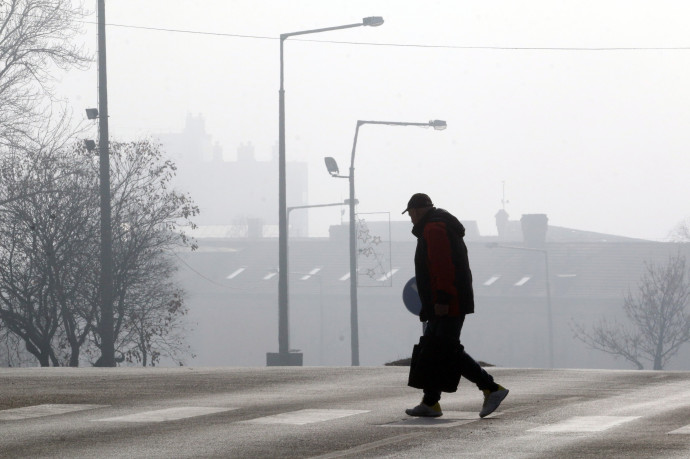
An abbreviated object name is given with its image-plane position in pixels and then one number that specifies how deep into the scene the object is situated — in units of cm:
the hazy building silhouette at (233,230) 16895
